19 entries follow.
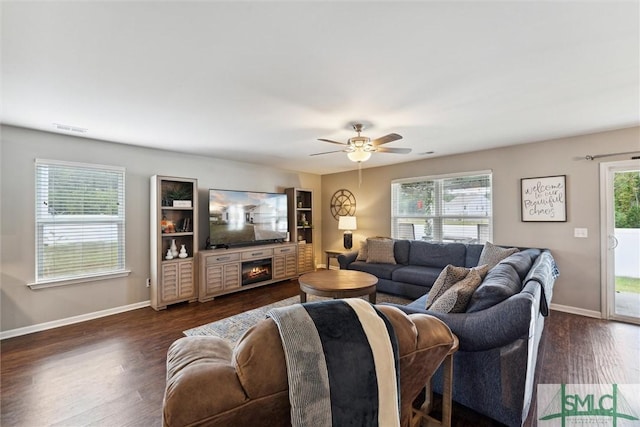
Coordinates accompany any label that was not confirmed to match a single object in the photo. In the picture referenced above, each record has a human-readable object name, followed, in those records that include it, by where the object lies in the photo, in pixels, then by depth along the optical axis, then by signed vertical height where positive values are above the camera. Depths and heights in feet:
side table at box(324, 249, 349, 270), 18.92 -2.75
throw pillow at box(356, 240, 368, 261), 16.08 -2.26
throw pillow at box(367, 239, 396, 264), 15.30 -2.09
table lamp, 18.84 -0.54
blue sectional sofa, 5.03 -2.48
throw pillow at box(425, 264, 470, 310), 7.02 -1.75
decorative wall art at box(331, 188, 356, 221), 20.50 +0.93
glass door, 10.94 -1.06
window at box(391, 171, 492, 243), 14.70 +0.41
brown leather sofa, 2.37 -1.62
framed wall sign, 12.19 +0.75
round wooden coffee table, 9.70 -2.62
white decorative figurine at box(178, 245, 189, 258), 13.71 -1.90
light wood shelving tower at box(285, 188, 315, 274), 19.24 -0.59
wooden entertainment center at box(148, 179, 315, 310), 12.87 -2.33
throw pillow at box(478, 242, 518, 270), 11.78 -1.75
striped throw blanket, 2.63 -1.56
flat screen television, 15.10 -0.13
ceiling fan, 10.07 +2.56
